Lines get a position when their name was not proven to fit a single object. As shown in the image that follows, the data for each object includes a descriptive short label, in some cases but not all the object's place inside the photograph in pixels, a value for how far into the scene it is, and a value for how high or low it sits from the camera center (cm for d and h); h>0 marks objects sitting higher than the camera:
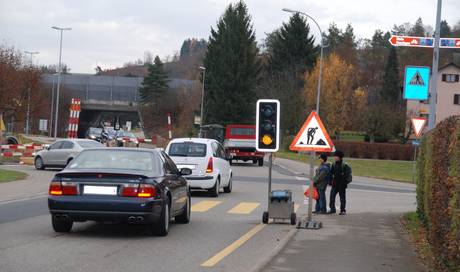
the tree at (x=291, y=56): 8594 +969
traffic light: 1465 +10
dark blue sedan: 1152 -115
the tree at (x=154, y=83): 11162 +641
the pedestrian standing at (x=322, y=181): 1769 -113
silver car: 3253 -155
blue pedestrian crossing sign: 1948 +150
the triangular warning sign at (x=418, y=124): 3081 +63
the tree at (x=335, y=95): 8306 +450
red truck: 4741 -101
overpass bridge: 10788 +435
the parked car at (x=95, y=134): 6498 -131
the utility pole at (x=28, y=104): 5082 +80
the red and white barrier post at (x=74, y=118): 4169 +6
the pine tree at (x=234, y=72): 8619 +661
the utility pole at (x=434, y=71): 2005 +198
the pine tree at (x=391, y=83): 10629 +805
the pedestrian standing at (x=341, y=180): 1786 -110
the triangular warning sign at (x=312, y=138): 1429 -10
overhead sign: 1926 +260
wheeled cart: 1495 -153
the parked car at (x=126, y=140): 5528 -137
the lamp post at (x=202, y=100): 8412 +307
